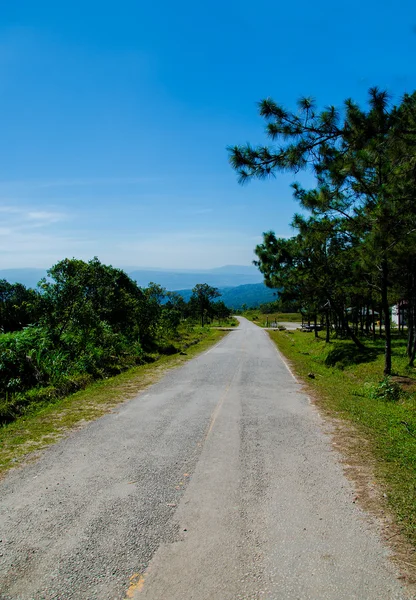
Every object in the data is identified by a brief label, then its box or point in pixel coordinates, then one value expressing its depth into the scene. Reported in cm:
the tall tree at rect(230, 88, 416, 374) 548
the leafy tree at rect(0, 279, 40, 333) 1427
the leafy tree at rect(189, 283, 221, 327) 7032
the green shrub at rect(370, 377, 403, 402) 1053
